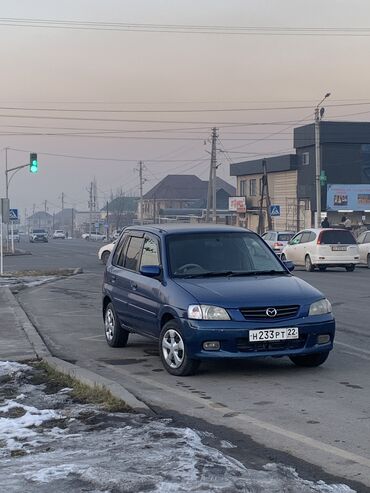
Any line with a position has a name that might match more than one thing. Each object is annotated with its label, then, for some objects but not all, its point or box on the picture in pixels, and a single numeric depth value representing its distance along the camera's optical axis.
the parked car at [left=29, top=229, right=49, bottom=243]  91.62
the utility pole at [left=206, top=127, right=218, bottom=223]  55.50
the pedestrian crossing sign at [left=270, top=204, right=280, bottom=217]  49.78
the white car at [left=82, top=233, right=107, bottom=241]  103.62
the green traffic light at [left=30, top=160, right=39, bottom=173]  41.91
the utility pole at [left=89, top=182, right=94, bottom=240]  139.88
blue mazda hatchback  8.38
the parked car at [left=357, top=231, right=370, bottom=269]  30.97
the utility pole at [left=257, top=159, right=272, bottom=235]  58.53
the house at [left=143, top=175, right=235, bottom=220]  117.44
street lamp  39.75
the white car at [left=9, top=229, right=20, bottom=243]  86.14
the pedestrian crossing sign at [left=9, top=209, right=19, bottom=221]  42.22
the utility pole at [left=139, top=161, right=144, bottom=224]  91.13
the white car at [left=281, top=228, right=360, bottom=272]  28.14
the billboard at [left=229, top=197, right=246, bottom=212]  69.25
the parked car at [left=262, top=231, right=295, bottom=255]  36.12
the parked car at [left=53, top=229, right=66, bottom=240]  118.88
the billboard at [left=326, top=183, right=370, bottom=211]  59.88
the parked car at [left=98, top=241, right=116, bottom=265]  36.00
